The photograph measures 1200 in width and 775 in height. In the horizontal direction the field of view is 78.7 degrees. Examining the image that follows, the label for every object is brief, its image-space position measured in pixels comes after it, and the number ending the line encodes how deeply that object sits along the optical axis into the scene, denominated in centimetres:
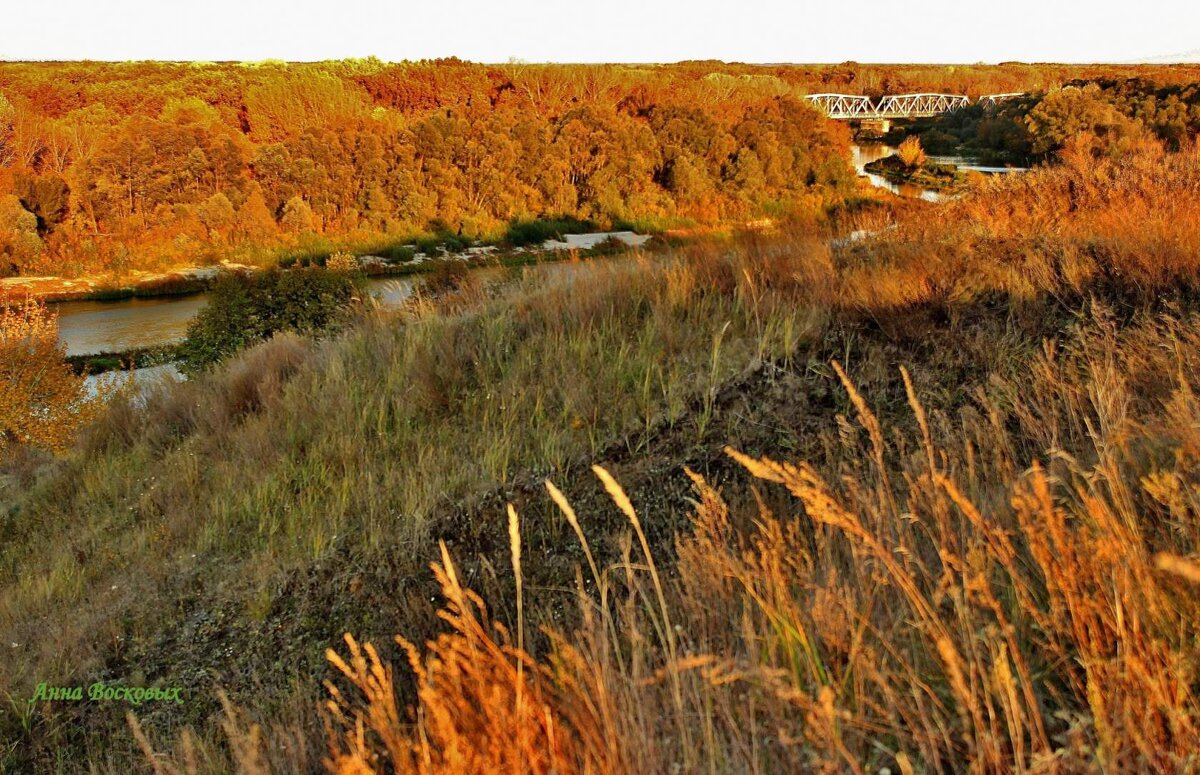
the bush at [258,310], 1518
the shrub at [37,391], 1190
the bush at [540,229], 3759
